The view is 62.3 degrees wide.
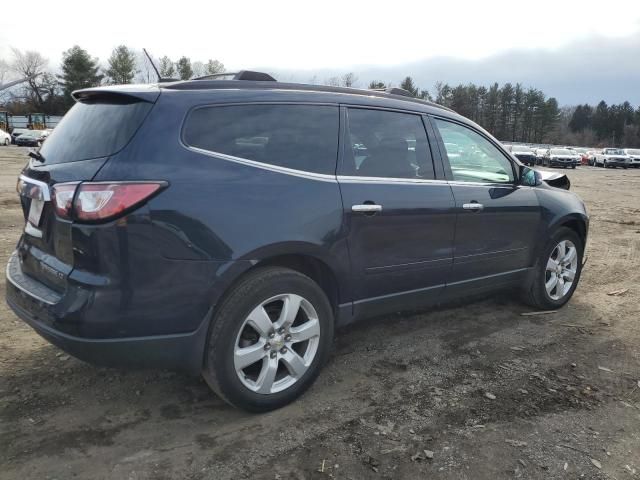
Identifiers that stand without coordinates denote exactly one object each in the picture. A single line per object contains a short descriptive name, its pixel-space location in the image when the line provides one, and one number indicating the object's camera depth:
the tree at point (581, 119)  111.25
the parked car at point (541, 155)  42.56
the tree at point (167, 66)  62.91
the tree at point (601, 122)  104.69
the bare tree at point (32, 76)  73.69
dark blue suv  2.55
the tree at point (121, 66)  65.75
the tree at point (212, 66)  65.12
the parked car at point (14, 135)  46.10
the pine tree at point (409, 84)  82.01
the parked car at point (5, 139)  42.11
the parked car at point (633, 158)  41.97
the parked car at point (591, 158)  45.50
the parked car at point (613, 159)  41.62
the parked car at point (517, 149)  40.24
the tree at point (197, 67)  66.79
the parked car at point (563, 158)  39.75
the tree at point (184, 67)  64.19
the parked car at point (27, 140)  41.97
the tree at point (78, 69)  65.75
